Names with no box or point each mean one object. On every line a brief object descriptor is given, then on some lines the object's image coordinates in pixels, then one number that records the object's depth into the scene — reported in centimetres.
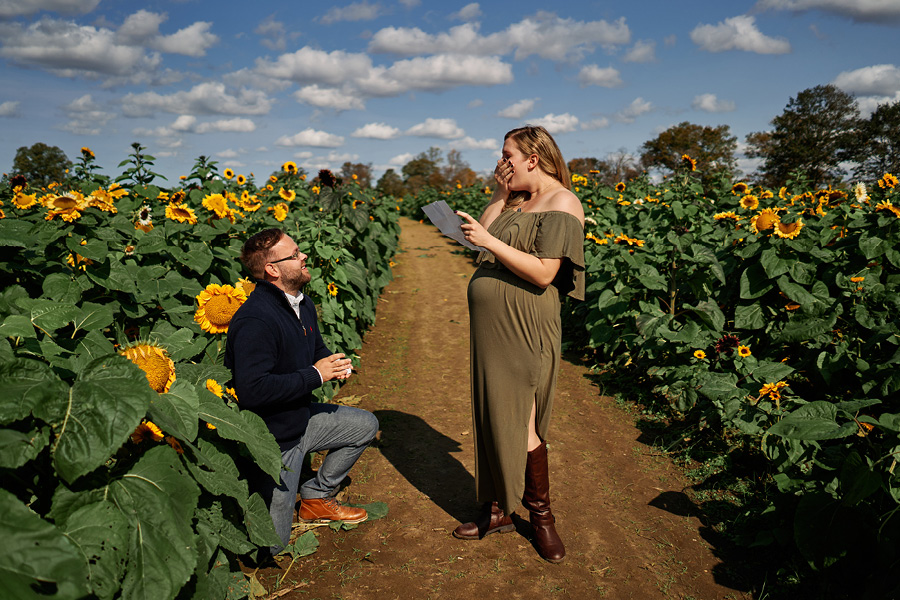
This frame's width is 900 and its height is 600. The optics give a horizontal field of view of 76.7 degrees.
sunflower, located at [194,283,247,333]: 283
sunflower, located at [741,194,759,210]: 559
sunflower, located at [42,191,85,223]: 268
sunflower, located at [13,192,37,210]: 329
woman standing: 265
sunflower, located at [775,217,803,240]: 410
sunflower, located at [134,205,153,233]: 353
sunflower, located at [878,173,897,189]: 452
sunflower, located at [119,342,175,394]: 173
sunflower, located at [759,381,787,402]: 313
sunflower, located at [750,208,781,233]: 422
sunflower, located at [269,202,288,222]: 473
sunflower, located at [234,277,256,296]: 298
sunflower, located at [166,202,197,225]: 357
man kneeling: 256
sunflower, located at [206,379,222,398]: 203
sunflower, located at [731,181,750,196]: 657
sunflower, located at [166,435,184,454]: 164
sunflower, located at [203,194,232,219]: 387
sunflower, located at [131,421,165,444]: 153
